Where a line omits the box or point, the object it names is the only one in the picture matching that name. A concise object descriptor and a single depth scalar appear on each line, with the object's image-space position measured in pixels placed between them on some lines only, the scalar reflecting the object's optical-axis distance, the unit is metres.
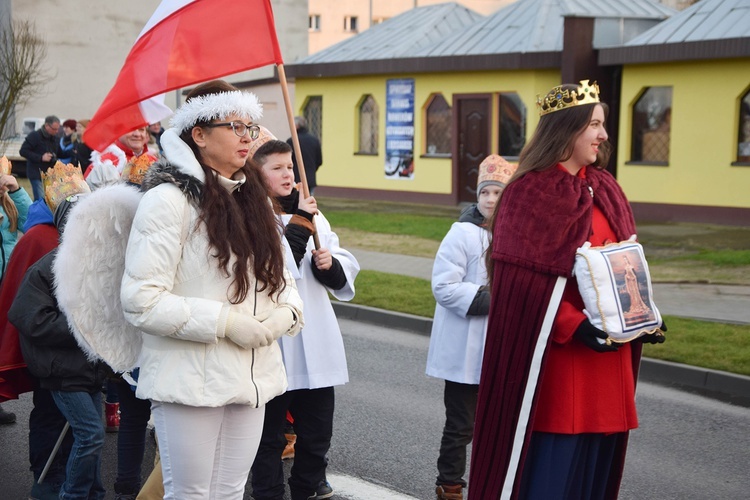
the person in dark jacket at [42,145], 20.50
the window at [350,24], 66.94
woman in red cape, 3.85
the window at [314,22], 66.01
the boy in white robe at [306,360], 5.04
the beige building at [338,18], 66.00
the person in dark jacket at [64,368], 4.73
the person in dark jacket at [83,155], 13.12
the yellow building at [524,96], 18.94
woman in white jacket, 3.53
